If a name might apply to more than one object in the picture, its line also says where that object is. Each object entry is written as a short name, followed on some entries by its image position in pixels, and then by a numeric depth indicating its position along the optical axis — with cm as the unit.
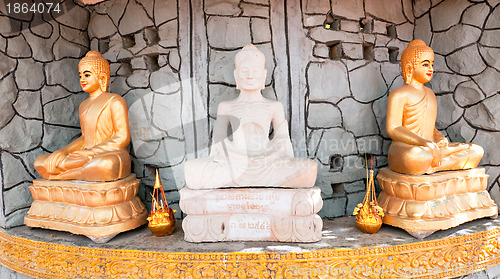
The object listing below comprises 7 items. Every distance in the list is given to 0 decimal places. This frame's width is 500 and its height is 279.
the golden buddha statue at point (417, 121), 291
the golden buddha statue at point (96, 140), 289
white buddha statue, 271
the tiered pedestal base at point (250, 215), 268
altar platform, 252
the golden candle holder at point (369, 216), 282
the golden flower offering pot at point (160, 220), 286
